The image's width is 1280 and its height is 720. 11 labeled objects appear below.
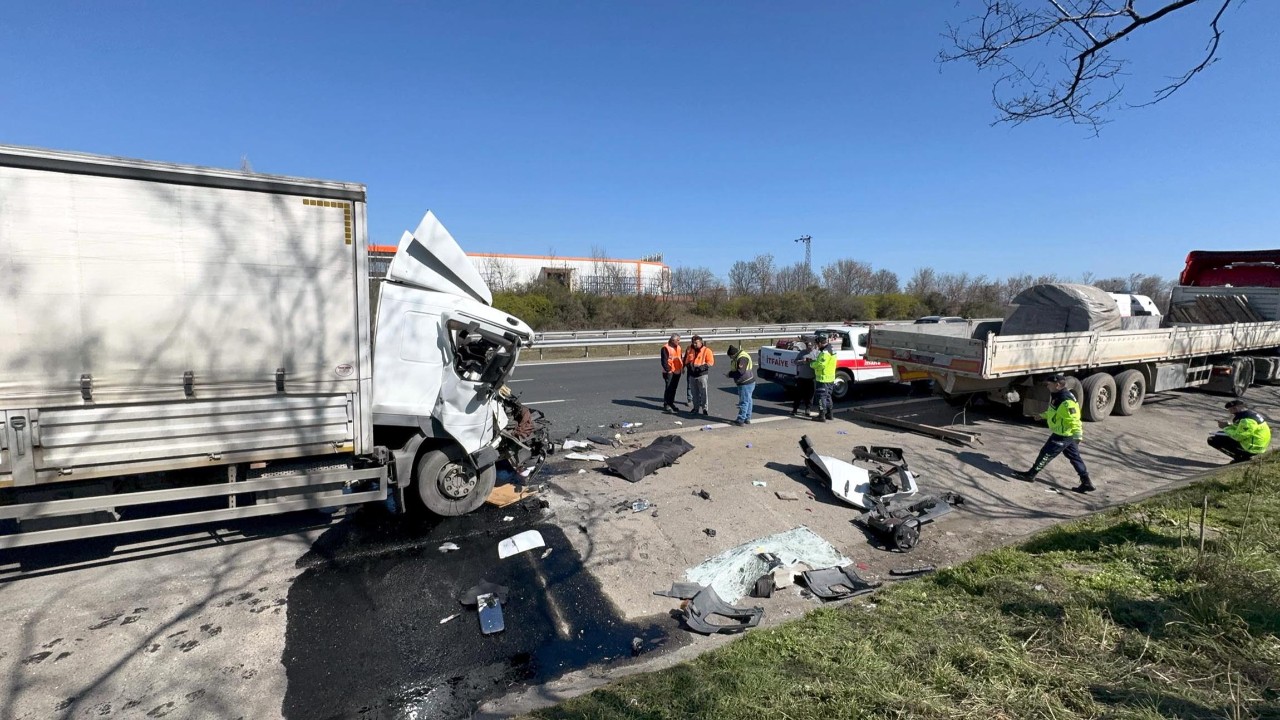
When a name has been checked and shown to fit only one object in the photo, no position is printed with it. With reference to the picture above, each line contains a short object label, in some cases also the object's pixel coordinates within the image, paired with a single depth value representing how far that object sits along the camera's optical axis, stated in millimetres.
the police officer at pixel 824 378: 10078
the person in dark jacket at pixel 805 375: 11250
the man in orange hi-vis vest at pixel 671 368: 11312
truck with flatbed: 8914
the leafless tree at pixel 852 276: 50094
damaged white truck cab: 5410
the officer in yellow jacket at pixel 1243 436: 7633
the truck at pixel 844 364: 12711
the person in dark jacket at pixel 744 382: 10102
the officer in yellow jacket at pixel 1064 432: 7023
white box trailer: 3990
